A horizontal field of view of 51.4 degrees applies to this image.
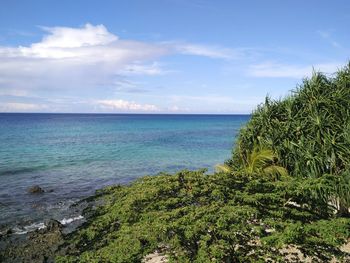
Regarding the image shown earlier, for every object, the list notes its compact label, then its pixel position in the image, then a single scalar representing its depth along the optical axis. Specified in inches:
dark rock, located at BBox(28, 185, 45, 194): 1209.4
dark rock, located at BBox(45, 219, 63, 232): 847.4
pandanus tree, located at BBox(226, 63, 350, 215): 634.8
